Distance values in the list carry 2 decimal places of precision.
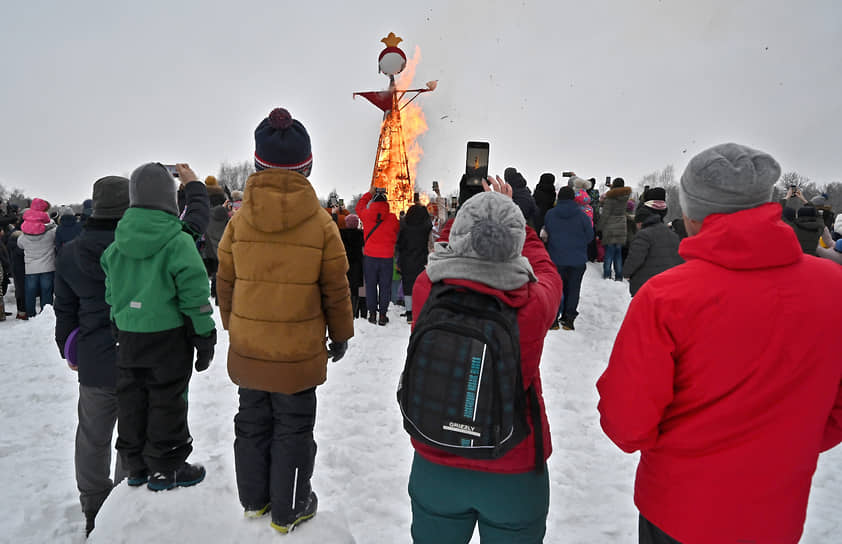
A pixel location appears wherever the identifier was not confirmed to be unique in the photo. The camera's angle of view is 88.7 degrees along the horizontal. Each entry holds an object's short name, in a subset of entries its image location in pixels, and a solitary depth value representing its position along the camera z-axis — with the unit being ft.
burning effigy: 57.00
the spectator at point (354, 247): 26.96
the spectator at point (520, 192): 15.52
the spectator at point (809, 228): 20.94
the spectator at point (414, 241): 25.76
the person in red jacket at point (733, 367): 4.85
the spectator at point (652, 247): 19.19
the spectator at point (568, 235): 24.49
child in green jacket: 9.44
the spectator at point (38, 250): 28.32
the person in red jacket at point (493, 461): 6.03
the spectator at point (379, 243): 26.20
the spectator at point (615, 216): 33.30
